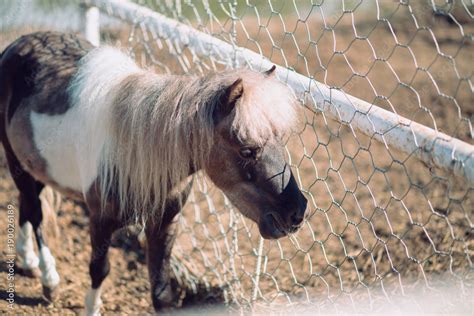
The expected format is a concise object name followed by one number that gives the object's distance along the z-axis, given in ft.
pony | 7.51
